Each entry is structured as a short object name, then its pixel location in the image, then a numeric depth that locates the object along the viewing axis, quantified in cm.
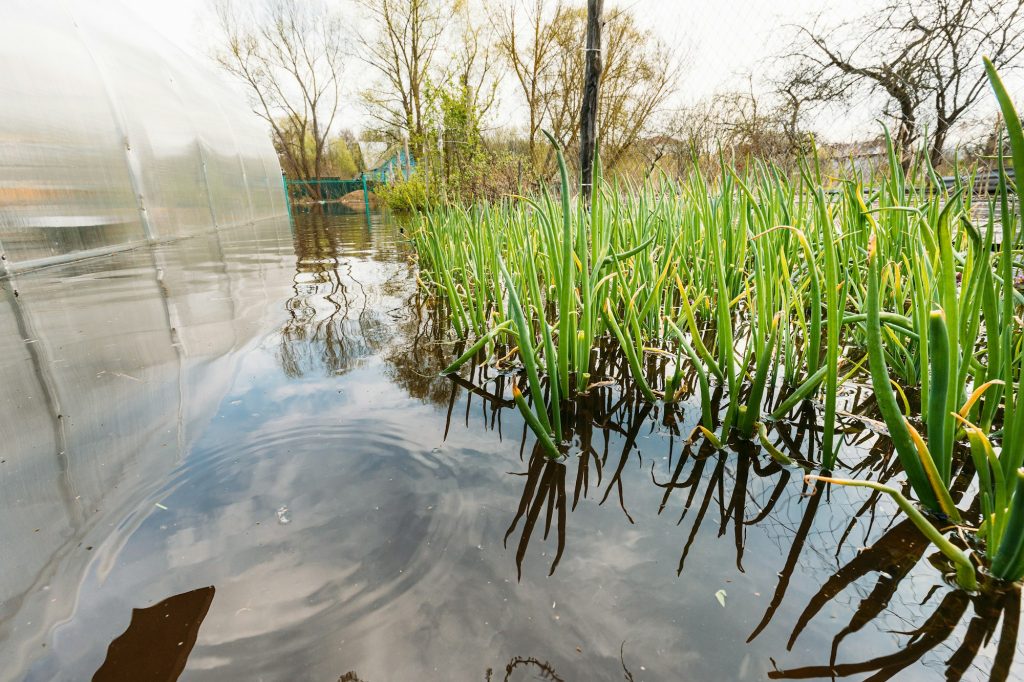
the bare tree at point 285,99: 1542
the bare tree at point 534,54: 931
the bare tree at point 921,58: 519
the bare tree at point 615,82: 933
